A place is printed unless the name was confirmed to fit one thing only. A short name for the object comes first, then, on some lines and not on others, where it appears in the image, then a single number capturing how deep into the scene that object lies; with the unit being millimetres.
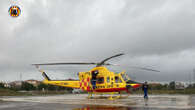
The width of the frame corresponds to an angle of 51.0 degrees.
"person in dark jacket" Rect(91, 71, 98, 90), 23772
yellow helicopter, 22016
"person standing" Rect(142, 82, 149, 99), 19647
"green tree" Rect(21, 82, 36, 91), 98075
